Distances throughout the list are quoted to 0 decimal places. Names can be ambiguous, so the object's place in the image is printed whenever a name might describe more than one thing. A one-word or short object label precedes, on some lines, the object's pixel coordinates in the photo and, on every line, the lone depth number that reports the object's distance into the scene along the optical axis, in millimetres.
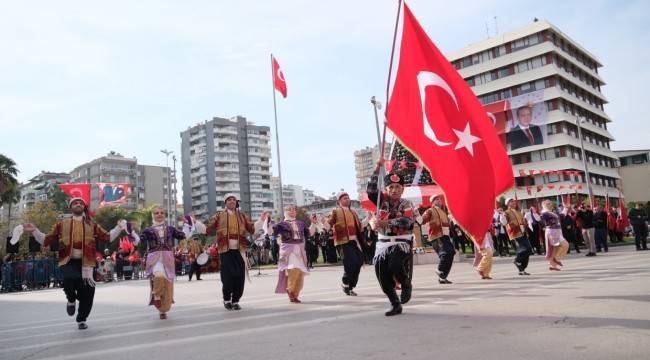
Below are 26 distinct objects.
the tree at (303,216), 72475
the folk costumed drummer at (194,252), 22162
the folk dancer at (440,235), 11188
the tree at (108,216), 68312
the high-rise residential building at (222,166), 108562
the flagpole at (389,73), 7006
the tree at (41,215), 51056
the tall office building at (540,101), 58469
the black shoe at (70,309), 8375
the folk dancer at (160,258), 8698
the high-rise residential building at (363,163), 169750
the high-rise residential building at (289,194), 137125
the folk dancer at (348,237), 10094
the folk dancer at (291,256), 9695
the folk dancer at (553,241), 12935
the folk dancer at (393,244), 6766
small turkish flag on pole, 30125
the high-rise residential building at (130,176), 101250
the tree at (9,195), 40781
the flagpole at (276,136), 30528
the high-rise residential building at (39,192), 110125
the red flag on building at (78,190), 22531
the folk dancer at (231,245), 9273
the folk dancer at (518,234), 12070
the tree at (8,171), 40422
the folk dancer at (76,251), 8336
